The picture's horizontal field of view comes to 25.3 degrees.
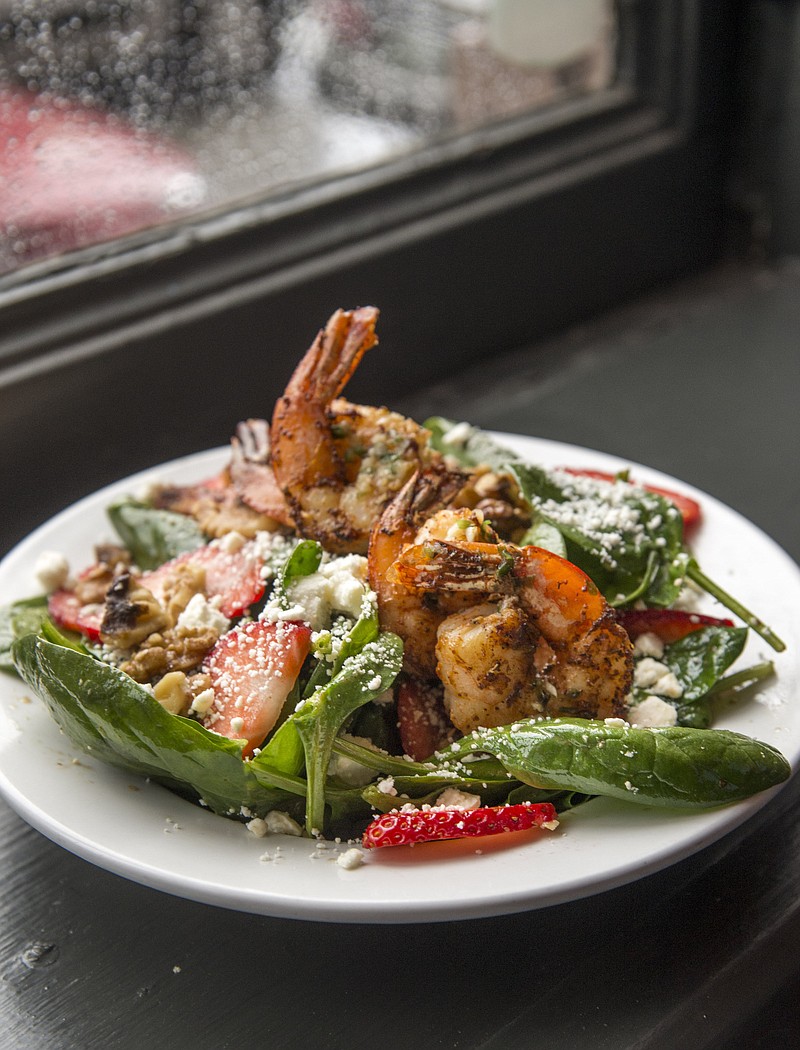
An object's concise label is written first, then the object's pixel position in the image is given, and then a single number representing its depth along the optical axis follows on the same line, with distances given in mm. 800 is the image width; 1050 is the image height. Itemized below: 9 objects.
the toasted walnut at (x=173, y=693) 462
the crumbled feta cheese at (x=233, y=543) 515
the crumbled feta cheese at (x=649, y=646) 499
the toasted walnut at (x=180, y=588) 499
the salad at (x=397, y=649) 443
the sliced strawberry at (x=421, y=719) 467
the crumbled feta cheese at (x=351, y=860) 426
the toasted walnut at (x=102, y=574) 531
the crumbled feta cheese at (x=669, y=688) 481
